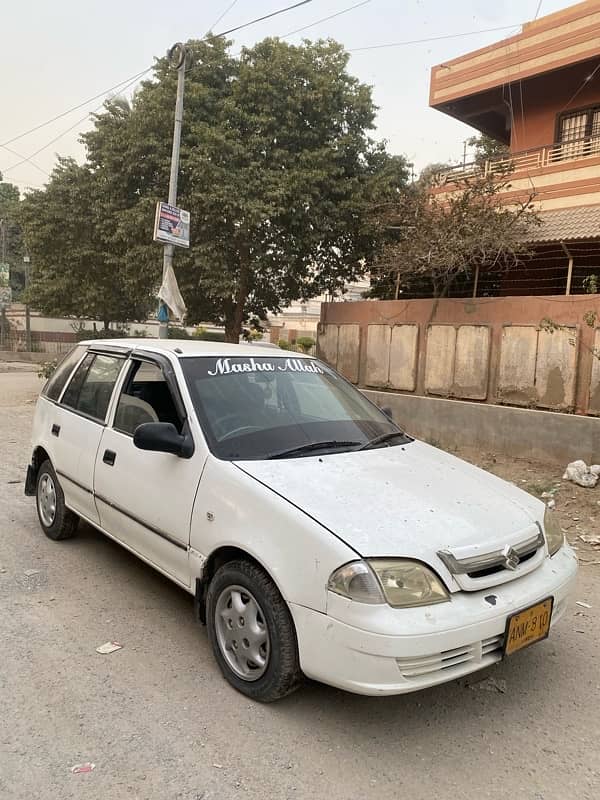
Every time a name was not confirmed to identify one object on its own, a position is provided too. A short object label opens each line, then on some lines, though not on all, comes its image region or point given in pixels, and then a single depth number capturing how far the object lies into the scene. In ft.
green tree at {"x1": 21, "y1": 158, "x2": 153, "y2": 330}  48.49
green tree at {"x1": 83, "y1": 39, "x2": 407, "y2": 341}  37.17
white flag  35.68
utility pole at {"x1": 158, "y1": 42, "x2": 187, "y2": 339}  34.73
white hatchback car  7.80
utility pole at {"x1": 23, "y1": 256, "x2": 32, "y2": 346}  103.76
